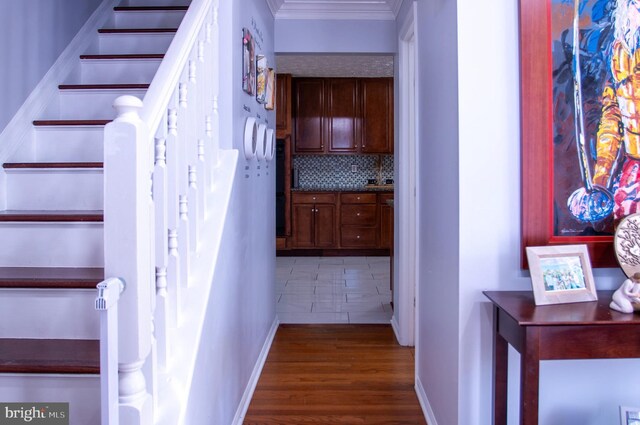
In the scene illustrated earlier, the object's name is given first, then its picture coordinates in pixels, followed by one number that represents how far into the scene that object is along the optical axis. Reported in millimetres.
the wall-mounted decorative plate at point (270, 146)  3150
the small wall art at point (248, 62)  2512
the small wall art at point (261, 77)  2941
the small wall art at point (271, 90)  3344
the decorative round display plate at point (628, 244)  1620
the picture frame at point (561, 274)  1592
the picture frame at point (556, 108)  1772
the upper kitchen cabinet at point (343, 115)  7148
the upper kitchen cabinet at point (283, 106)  6930
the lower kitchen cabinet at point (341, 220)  7008
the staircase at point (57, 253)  1398
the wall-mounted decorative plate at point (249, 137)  2541
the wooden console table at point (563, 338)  1423
